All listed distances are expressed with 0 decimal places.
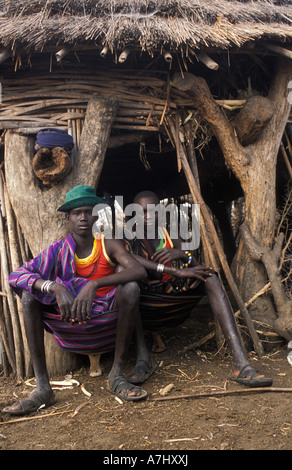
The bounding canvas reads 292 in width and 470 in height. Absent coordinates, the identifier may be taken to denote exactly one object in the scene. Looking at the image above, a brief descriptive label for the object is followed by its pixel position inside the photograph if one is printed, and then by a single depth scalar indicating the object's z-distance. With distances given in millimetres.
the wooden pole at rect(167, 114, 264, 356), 3648
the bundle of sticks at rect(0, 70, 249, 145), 3812
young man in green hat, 2785
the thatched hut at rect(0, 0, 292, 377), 3562
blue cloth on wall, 3592
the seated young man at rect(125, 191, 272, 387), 2979
